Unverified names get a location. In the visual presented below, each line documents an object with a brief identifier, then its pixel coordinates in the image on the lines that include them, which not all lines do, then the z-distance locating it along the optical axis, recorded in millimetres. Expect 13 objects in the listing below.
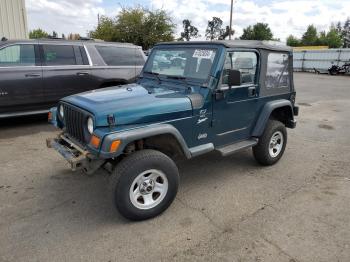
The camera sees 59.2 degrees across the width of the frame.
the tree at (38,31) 51281
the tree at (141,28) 24078
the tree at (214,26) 62338
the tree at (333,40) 66875
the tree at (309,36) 71875
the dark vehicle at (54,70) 6258
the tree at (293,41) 71812
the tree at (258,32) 63406
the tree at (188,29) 58331
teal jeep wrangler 3119
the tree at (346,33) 78250
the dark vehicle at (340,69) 25062
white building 10320
